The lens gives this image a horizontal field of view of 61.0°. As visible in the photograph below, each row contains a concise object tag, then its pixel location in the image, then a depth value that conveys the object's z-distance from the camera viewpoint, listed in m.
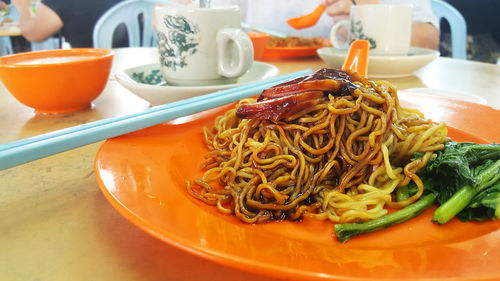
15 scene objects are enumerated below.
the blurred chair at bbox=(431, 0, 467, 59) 0.95
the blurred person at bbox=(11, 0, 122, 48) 1.24
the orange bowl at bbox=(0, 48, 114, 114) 0.38
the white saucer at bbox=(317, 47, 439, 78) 0.52
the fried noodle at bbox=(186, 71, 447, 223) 0.25
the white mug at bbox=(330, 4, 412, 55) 0.55
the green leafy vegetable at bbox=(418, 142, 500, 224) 0.23
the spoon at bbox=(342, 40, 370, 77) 0.43
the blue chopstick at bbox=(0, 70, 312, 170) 0.23
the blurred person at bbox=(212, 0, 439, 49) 0.93
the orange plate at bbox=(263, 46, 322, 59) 0.65
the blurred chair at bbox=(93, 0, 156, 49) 1.00
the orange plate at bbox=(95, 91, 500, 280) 0.16
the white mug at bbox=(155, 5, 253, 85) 0.40
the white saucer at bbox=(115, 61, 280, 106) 0.37
